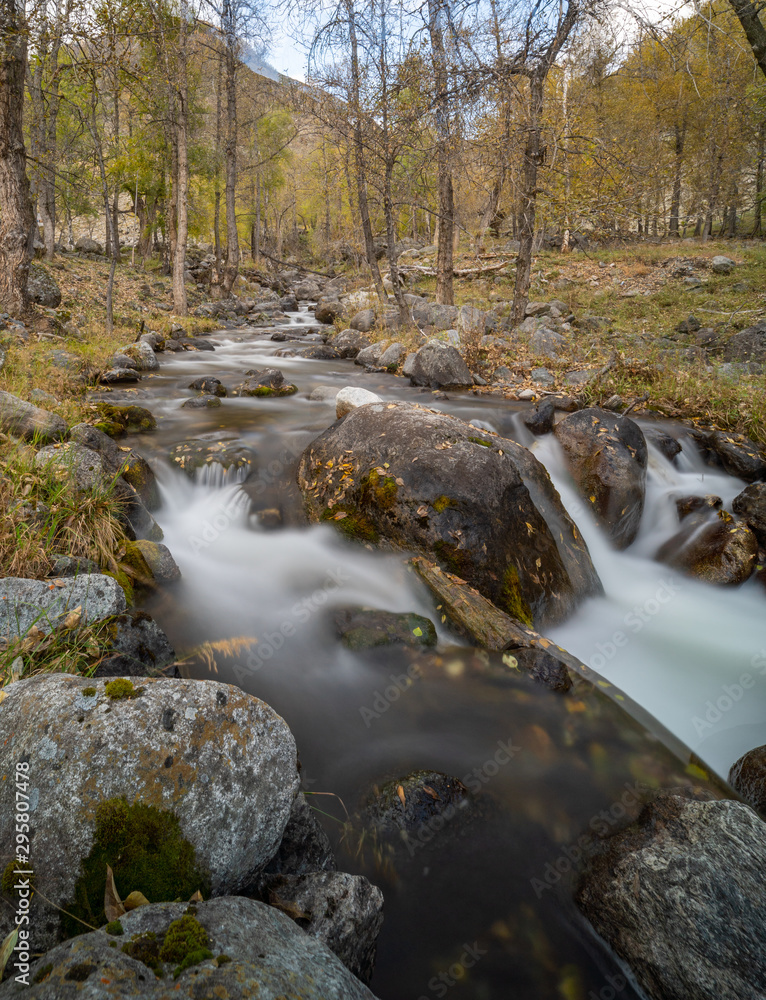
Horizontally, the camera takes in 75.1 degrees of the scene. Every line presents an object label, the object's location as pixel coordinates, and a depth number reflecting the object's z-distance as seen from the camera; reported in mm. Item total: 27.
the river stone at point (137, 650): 2926
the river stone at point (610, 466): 6125
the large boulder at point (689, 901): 2006
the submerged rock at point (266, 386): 9430
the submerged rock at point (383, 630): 3994
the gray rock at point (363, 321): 15445
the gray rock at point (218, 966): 1221
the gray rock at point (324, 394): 9086
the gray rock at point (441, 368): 10297
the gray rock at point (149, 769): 1796
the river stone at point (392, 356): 12102
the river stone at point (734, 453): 6551
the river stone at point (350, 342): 14305
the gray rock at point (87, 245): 27500
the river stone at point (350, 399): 6542
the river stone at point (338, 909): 1977
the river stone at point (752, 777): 2990
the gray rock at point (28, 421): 4660
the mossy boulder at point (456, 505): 4512
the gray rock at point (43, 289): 12716
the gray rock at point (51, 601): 2750
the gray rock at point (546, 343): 11609
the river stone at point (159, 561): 4301
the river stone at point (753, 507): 5633
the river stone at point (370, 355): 12820
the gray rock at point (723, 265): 18844
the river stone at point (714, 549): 5422
